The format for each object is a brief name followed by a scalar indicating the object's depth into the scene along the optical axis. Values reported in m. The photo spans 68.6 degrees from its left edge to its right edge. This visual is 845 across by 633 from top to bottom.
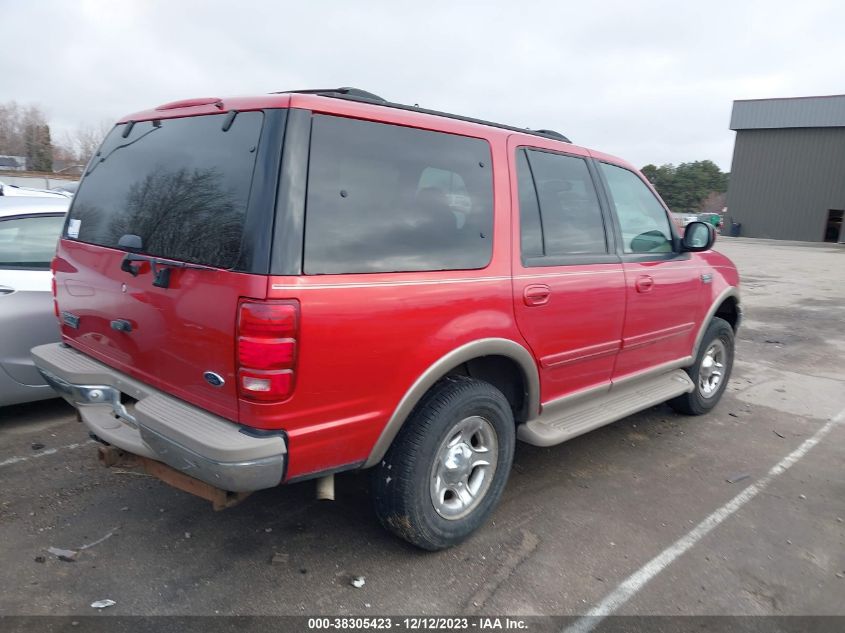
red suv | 2.29
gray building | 39.97
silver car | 4.04
